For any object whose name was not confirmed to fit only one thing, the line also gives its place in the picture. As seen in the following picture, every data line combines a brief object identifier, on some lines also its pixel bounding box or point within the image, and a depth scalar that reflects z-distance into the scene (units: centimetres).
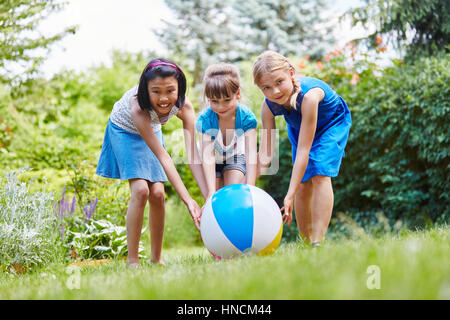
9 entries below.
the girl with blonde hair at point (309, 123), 340
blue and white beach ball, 310
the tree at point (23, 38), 780
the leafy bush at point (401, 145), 604
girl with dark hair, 343
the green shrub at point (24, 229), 396
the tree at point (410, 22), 793
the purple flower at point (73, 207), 513
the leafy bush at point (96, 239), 487
